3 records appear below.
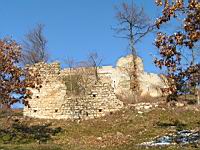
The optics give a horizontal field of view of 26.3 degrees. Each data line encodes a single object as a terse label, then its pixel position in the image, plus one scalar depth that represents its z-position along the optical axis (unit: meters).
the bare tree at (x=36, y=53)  54.69
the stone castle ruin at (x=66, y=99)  30.86
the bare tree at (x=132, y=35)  40.49
